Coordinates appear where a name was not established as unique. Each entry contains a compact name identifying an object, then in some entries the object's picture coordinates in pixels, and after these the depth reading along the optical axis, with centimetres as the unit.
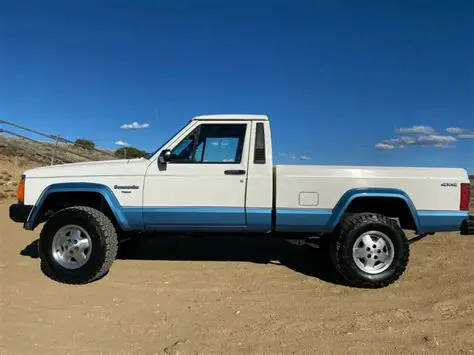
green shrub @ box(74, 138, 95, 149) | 3040
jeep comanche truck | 546
